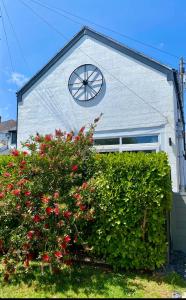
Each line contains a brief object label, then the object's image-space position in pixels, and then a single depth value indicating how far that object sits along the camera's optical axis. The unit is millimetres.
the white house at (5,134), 19681
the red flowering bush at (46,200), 4523
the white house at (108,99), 10055
